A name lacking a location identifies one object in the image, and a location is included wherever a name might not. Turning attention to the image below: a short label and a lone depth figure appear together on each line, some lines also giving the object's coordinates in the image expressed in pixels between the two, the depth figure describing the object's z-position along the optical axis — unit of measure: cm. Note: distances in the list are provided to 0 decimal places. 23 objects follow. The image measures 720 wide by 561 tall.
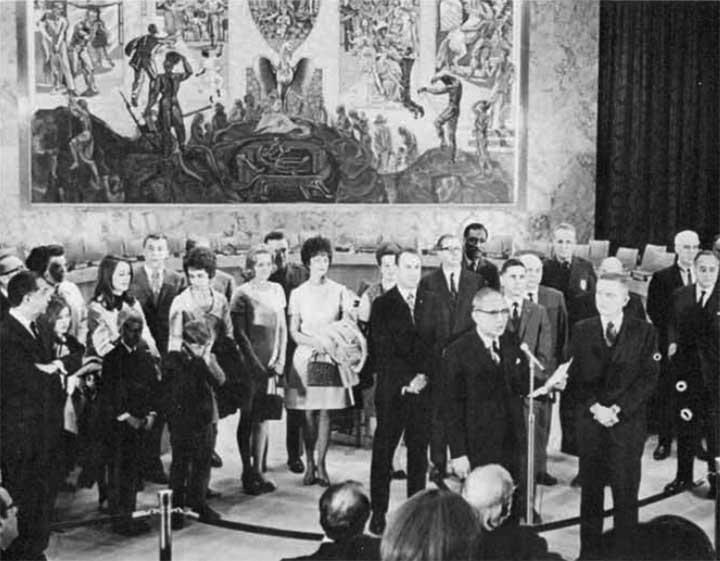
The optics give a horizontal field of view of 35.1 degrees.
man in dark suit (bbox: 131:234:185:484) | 918
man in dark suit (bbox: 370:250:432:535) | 778
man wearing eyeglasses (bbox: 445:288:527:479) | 698
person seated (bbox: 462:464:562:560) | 479
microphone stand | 725
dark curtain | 1644
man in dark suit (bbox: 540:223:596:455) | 957
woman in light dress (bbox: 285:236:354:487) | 859
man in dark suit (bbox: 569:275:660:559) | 697
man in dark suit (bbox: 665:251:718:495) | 866
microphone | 741
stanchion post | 599
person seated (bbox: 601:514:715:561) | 380
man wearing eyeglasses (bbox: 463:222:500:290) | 972
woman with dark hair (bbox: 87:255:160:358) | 777
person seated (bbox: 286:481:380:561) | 462
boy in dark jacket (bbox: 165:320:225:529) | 776
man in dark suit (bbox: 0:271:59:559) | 688
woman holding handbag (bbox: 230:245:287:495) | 863
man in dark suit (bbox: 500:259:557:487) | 803
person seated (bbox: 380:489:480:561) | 338
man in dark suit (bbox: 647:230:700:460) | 930
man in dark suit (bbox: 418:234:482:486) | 806
